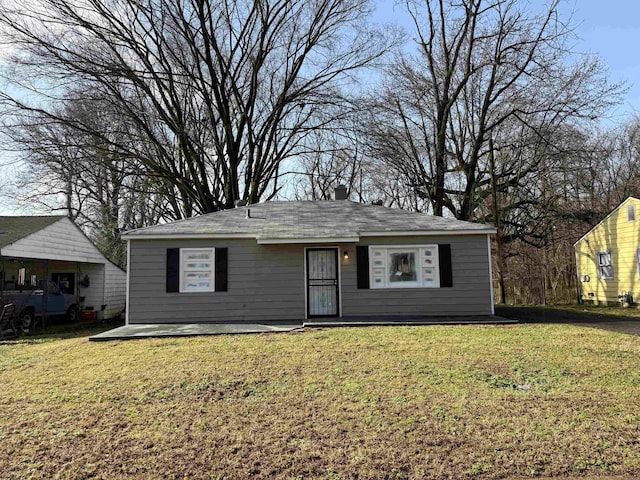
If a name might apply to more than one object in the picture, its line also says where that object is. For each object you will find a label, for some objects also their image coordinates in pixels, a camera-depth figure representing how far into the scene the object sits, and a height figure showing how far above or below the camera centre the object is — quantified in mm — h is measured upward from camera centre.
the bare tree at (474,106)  16484 +7121
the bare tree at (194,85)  14695 +7763
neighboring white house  12709 +867
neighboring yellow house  14148 +697
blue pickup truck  12023 -512
